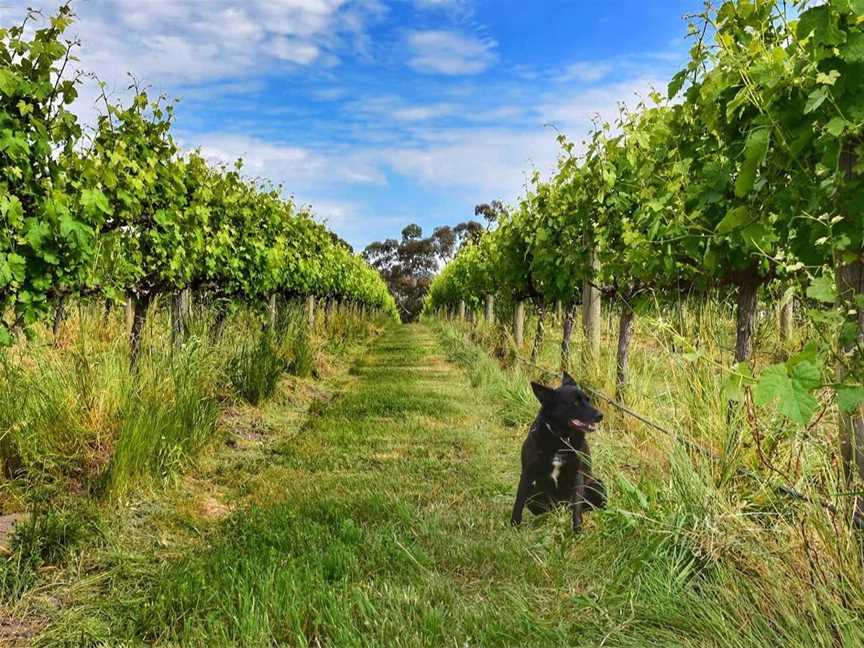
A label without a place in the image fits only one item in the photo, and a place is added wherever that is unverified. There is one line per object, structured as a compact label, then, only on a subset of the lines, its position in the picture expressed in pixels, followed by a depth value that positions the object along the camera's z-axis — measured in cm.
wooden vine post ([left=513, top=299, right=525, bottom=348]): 1403
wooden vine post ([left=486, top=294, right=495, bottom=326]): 1969
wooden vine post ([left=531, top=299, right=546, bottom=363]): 1158
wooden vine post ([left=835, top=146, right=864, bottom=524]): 247
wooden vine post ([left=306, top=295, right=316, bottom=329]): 1681
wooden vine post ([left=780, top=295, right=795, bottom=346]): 1267
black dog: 404
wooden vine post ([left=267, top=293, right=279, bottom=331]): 1217
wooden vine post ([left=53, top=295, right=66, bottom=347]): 1008
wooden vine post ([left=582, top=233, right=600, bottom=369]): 860
